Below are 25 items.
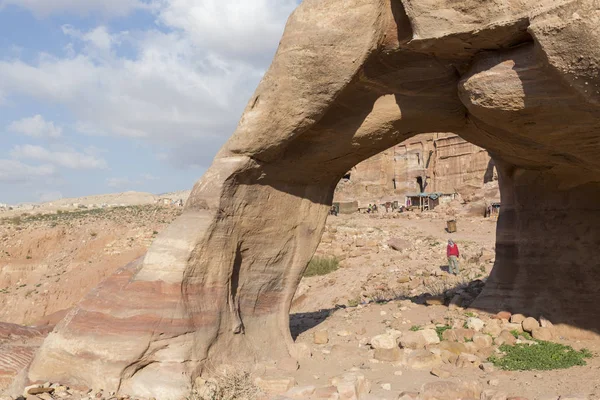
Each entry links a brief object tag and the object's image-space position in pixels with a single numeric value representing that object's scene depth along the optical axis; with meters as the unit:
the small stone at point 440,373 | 5.39
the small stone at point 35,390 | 4.64
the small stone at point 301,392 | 4.72
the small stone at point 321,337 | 7.01
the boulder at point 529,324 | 6.58
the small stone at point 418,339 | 6.30
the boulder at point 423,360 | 5.70
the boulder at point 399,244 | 18.16
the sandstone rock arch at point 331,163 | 4.27
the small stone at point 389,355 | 5.99
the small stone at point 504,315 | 6.98
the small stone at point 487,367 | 5.54
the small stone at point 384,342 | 6.45
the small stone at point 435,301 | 8.31
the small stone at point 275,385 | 5.10
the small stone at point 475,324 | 6.72
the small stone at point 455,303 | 7.83
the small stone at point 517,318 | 6.81
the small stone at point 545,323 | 6.53
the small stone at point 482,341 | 6.18
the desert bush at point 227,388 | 4.79
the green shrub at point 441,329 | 6.67
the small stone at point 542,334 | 6.40
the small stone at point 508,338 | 6.29
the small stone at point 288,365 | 5.85
